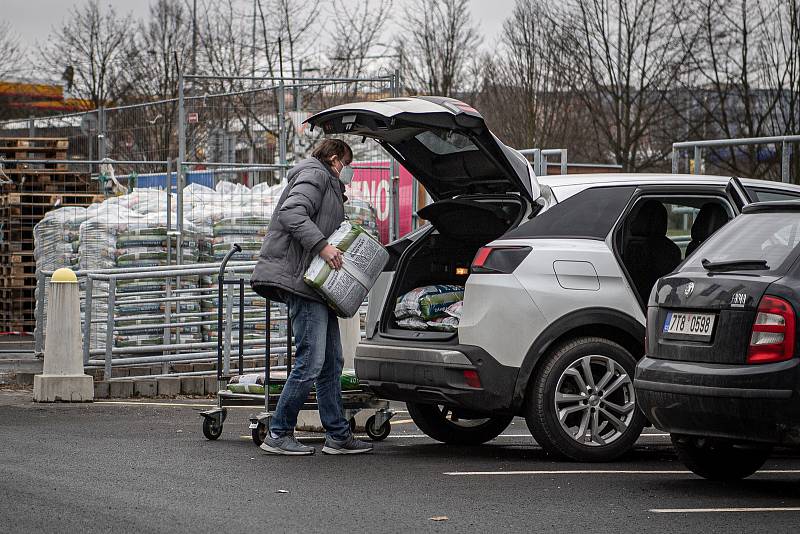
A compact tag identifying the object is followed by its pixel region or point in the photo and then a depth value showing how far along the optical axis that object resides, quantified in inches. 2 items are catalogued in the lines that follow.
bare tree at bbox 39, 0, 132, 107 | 1802.4
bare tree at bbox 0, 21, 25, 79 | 2052.7
